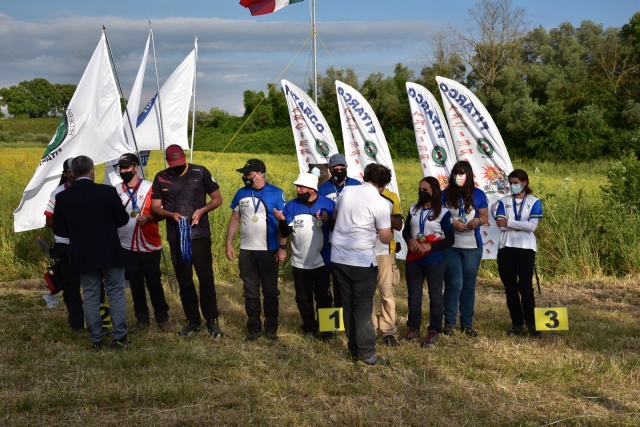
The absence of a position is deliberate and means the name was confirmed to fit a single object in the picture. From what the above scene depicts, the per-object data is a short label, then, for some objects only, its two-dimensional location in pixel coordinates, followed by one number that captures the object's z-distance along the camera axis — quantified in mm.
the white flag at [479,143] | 9695
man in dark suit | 6406
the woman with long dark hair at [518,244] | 6941
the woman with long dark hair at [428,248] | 6723
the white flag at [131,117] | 9422
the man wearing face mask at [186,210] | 6980
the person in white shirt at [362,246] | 5883
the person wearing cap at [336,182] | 6875
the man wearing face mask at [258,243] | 6875
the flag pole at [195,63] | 11258
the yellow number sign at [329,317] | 6746
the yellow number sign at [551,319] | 6832
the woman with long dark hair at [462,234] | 6984
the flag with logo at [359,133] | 10680
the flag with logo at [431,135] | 10102
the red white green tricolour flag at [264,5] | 12008
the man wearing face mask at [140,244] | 7176
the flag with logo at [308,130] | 10969
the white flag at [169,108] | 11133
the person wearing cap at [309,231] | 6742
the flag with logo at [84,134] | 8406
